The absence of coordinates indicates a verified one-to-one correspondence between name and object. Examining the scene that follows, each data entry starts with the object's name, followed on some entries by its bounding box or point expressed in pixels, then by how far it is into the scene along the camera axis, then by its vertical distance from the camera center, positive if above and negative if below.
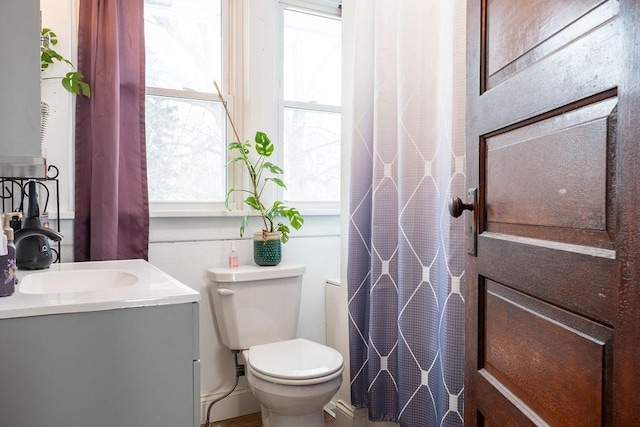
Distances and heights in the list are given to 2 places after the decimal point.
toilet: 1.56 -0.55
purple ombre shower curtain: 1.34 -0.01
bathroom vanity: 0.94 -0.33
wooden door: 0.53 +0.00
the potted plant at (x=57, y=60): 1.65 +0.55
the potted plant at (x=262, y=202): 2.01 +0.04
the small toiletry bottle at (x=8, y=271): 1.03 -0.14
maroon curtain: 1.73 +0.29
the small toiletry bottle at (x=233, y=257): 2.02 -0.21
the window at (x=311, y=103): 2.31 +0.56
